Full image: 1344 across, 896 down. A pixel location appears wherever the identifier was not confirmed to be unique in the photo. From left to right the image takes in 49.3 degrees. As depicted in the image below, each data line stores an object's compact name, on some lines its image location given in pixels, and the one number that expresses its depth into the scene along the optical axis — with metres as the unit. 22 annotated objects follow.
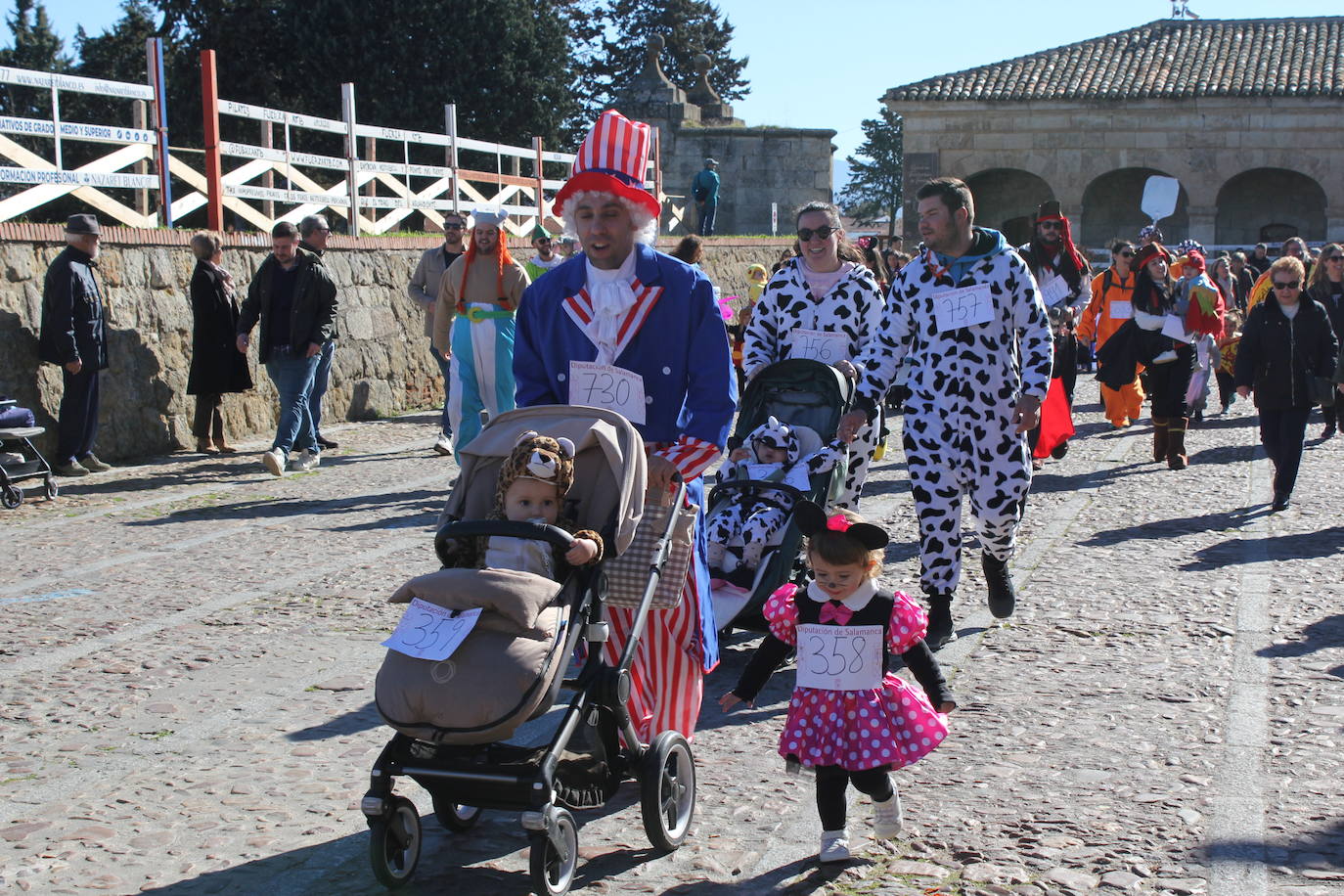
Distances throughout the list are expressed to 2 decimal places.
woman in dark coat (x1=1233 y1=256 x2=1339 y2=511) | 9.97
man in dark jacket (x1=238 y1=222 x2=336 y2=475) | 11.45
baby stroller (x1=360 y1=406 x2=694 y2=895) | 3.32
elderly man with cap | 10.74
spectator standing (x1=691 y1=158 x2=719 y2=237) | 28.23
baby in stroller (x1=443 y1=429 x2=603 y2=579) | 3.65
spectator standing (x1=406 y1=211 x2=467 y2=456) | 12.07
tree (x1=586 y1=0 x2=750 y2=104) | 63.97
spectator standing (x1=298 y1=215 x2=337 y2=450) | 12.03
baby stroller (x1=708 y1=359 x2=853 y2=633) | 5.88
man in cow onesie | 5.93
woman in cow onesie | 6.70
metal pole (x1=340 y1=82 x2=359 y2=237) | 17.16
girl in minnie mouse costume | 3.77
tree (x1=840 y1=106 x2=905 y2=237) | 87.50
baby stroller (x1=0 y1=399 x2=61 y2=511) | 9.53
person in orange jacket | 13.60
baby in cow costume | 6.01
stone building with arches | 42.31
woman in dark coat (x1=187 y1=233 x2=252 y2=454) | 12.37
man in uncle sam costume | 4.25
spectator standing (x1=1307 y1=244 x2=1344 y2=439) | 13.12
